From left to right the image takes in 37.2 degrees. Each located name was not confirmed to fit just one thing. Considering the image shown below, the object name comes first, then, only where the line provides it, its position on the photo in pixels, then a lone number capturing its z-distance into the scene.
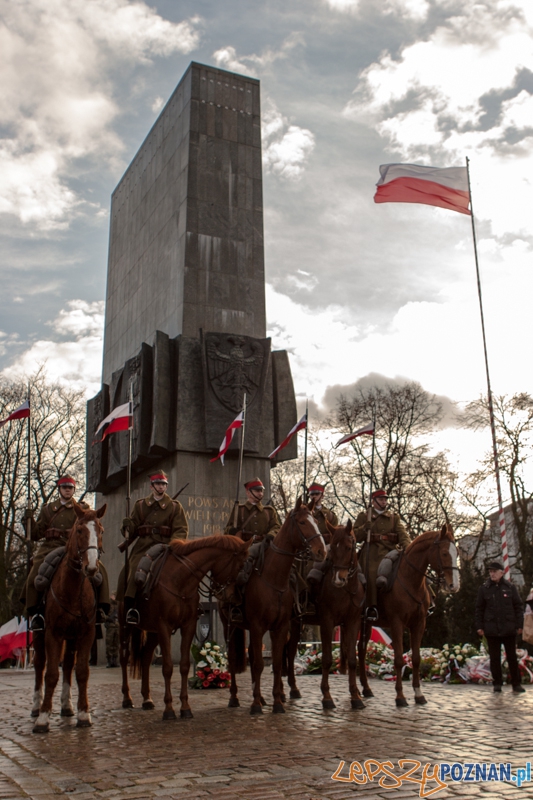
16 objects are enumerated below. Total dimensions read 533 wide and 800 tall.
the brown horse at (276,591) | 10.80
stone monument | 21.73
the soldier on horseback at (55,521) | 11.13
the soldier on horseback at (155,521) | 11.67
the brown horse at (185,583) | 10.68
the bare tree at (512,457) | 36.38
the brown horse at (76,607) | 9.69
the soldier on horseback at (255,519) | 12.48
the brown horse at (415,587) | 11.57
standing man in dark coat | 13.49
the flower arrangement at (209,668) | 14.41
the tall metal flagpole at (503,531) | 16.24
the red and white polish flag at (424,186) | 17.61
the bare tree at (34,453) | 37.94
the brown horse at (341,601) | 10.81
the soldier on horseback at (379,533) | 12.73
